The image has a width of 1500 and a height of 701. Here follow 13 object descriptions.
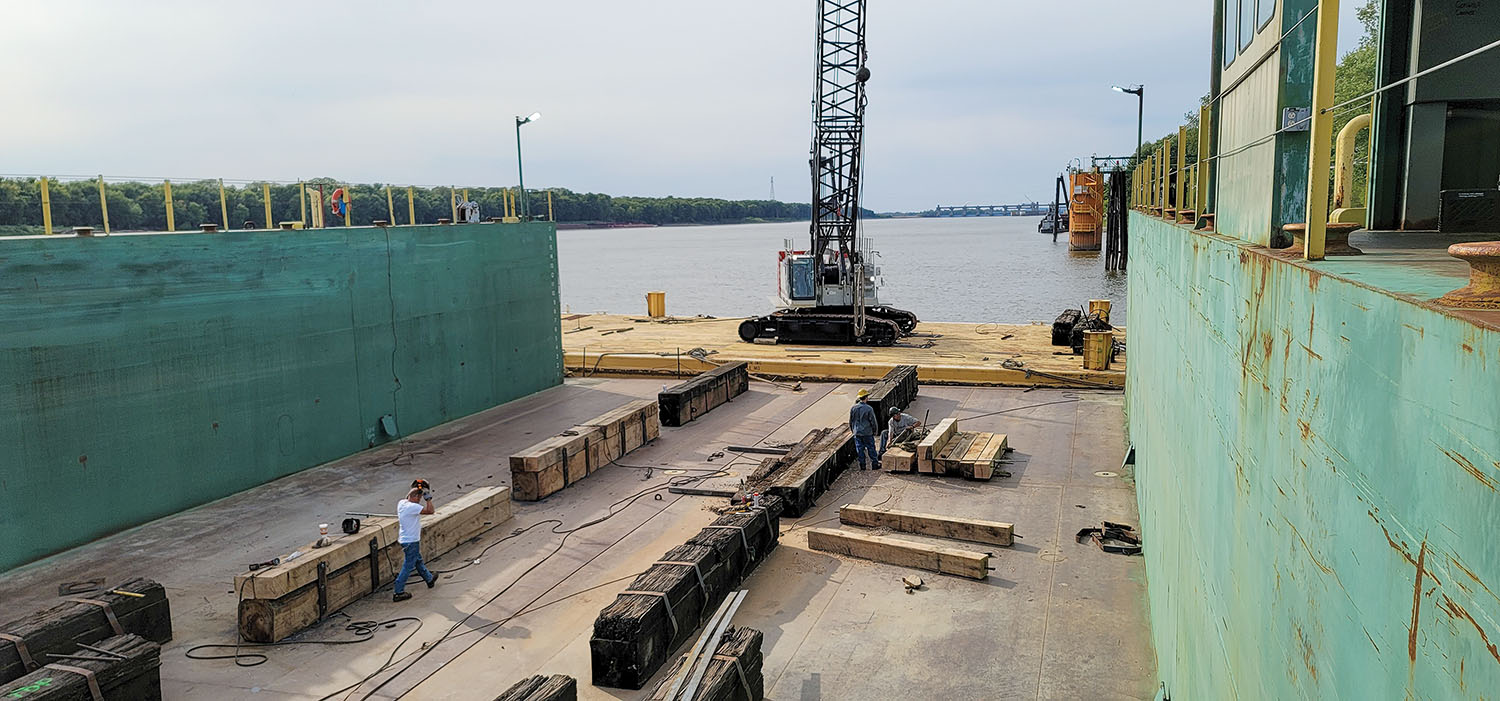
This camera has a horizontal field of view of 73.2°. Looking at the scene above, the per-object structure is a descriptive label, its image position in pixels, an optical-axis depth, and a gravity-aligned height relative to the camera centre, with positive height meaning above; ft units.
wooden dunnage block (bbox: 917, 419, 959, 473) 54.39 -12.96
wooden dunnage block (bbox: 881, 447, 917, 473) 54.90 -13.65
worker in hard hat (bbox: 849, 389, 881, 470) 55.67 -12.05
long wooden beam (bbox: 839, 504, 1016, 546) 43.55 -13.83
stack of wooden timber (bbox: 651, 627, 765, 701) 27.27 -12.70
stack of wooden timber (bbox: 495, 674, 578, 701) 27.04 -12.76
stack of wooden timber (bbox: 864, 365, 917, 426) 65.67 -12.45
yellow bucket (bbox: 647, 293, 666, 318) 119.24 -10.72
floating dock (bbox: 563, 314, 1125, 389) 81.56 -13.04
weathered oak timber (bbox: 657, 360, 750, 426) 68.23 -12.80
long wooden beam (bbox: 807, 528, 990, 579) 40.06 -14.05
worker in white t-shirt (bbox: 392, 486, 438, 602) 38.47 -12.01
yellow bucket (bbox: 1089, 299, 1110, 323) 95.20 -9.79
